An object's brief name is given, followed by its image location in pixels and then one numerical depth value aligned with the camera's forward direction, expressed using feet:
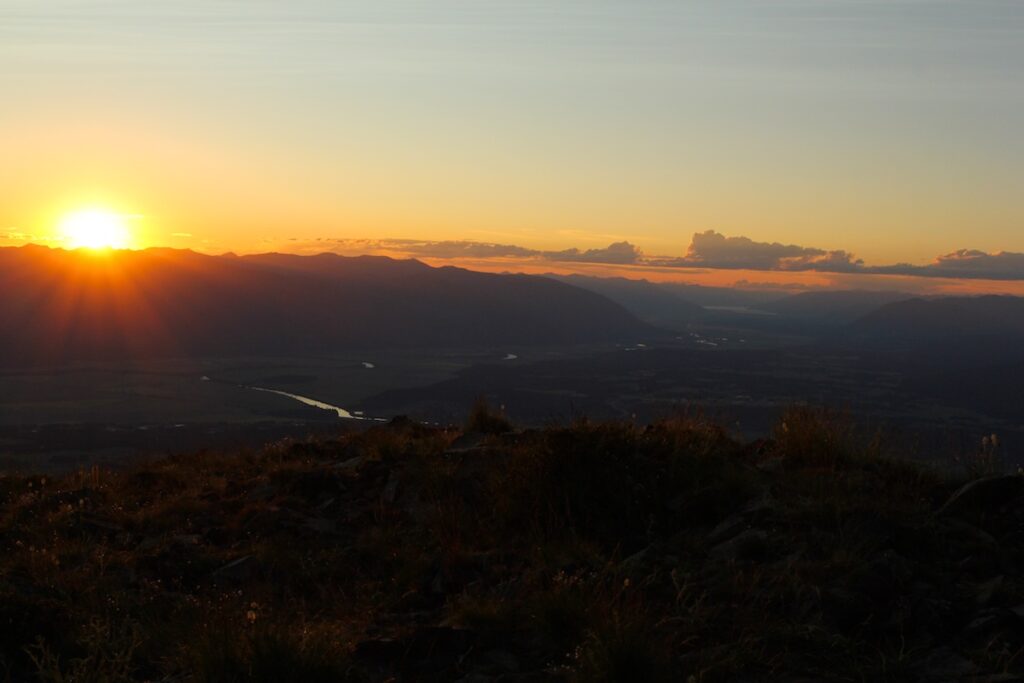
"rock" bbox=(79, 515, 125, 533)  30.12
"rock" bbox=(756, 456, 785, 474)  30.89
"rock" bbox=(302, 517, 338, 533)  29.17
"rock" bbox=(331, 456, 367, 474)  35.92
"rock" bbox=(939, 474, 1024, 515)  25.55
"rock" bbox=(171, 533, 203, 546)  28.22
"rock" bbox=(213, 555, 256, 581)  25.18
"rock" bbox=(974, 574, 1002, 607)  19.30
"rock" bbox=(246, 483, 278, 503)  33.91
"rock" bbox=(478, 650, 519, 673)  17.51
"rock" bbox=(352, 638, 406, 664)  18.21
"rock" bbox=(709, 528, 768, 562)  22.66
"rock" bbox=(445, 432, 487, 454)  35.68
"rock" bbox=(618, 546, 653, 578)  21.57
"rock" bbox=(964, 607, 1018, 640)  17.94
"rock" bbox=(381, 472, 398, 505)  31.78
